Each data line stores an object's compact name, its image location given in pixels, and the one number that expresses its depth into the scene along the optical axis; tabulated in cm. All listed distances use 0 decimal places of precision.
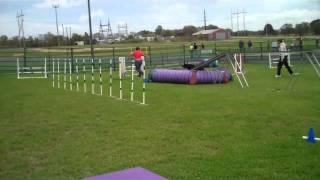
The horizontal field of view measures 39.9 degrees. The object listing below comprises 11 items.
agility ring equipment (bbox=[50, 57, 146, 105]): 1544
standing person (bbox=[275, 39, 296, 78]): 2169
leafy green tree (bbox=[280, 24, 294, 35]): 7624
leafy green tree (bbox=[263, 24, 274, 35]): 8389
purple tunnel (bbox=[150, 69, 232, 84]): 2020
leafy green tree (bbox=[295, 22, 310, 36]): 6588
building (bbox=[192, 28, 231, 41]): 8141
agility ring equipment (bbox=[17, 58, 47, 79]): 2752
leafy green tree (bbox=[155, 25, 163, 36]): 9689
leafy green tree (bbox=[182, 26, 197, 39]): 9292
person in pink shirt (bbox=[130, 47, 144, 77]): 2488
